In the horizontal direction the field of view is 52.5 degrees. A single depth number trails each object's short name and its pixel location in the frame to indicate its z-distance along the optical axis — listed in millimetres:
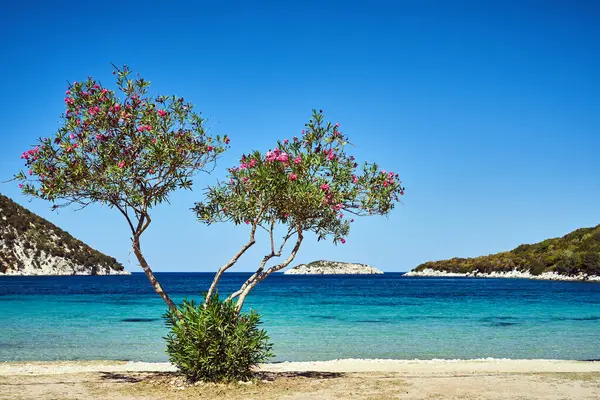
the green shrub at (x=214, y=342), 13953
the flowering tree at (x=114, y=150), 13797
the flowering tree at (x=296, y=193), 13656
